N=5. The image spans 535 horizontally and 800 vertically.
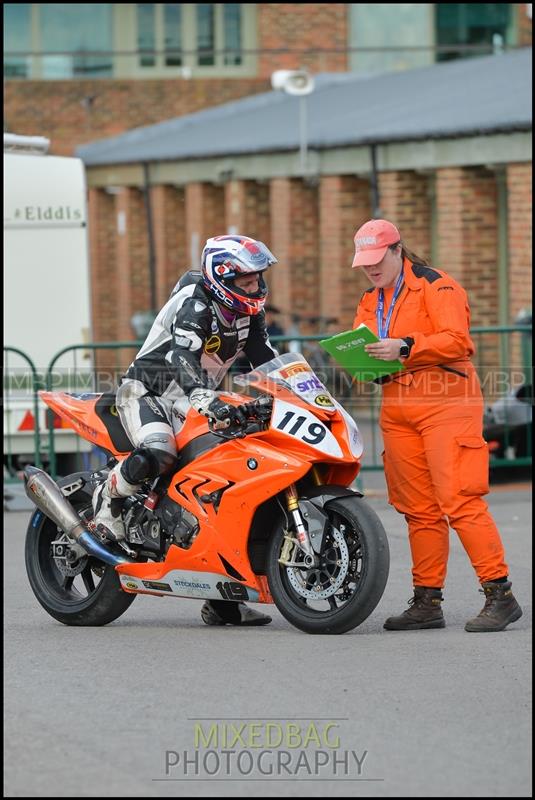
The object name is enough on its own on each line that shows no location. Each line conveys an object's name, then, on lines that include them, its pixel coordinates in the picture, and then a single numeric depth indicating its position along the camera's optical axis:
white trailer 31.08
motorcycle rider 16.31
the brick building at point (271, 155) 44.16
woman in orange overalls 16.59
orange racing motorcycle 16.06
